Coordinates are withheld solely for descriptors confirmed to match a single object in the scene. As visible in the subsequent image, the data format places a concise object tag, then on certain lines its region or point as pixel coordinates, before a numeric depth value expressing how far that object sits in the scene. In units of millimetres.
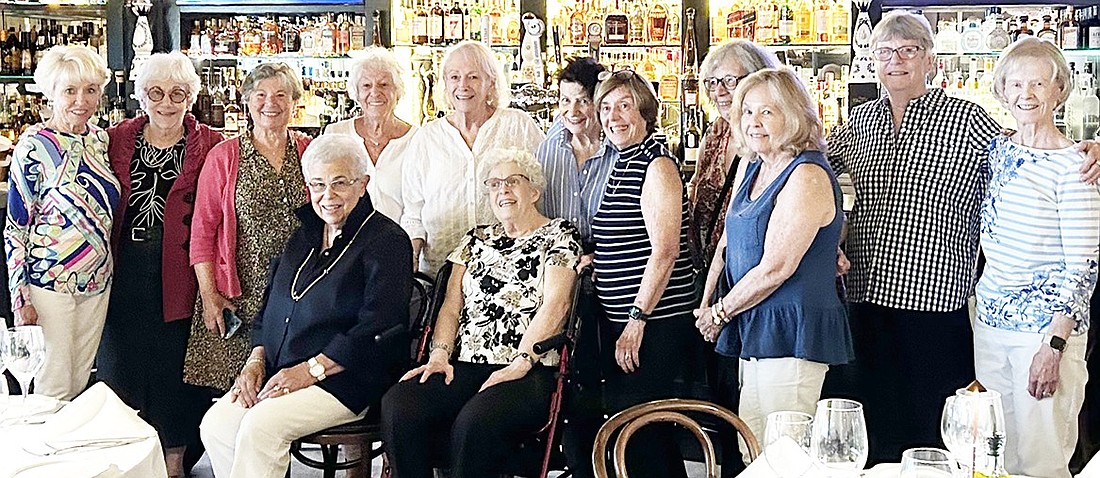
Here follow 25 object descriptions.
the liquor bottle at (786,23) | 6914
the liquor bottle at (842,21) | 6898
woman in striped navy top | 3785
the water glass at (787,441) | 2209
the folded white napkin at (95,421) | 2652
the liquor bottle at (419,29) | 6930
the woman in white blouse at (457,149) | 4297
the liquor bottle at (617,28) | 6957
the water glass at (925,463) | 2062
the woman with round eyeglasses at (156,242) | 4371
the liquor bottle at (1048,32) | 6884
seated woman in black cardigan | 3715
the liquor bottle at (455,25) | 6922
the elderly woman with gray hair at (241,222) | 4297
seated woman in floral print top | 3639
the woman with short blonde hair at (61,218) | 4223
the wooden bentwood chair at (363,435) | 3762
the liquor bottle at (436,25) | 6922
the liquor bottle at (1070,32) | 6887
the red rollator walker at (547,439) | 3668
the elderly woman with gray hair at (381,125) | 4508
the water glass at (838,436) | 2119
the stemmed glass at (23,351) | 2840
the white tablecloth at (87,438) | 2459
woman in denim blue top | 3316
